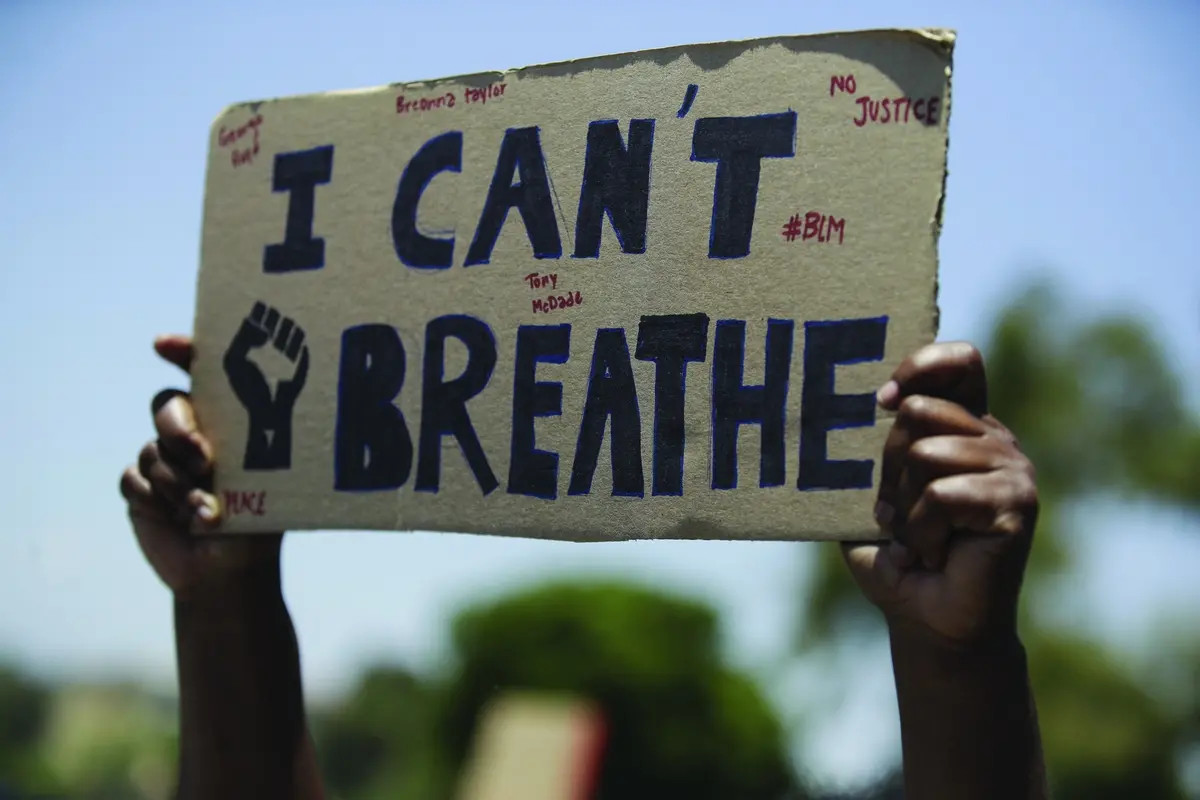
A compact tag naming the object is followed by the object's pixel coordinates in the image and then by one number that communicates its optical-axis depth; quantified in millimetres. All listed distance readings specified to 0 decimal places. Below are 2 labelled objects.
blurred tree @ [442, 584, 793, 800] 26688
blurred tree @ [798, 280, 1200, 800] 17125
